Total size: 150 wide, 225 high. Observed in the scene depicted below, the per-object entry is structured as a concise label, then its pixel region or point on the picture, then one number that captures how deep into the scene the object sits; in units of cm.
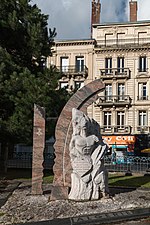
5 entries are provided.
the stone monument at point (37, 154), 1042
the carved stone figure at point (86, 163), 948
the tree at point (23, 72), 1428
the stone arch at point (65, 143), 983
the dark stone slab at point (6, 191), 1003
